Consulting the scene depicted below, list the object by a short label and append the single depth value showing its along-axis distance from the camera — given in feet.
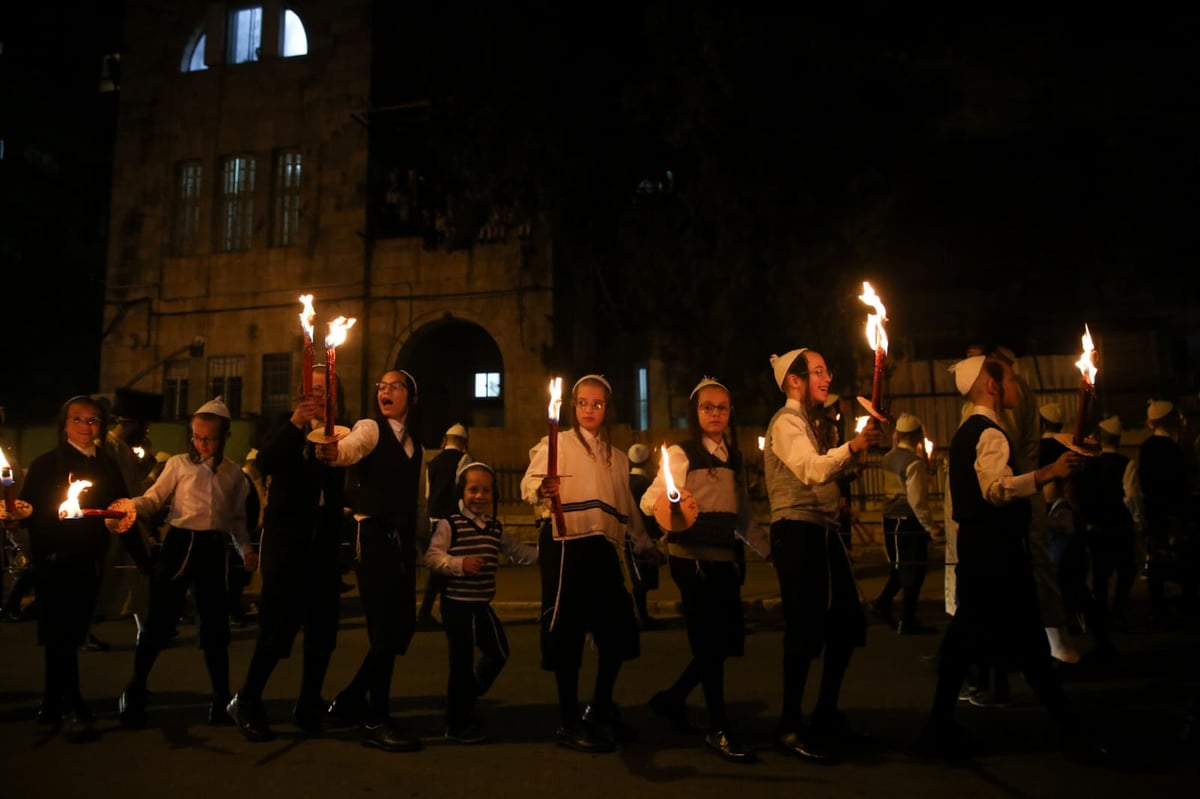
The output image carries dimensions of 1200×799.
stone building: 73.82
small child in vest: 17.57
